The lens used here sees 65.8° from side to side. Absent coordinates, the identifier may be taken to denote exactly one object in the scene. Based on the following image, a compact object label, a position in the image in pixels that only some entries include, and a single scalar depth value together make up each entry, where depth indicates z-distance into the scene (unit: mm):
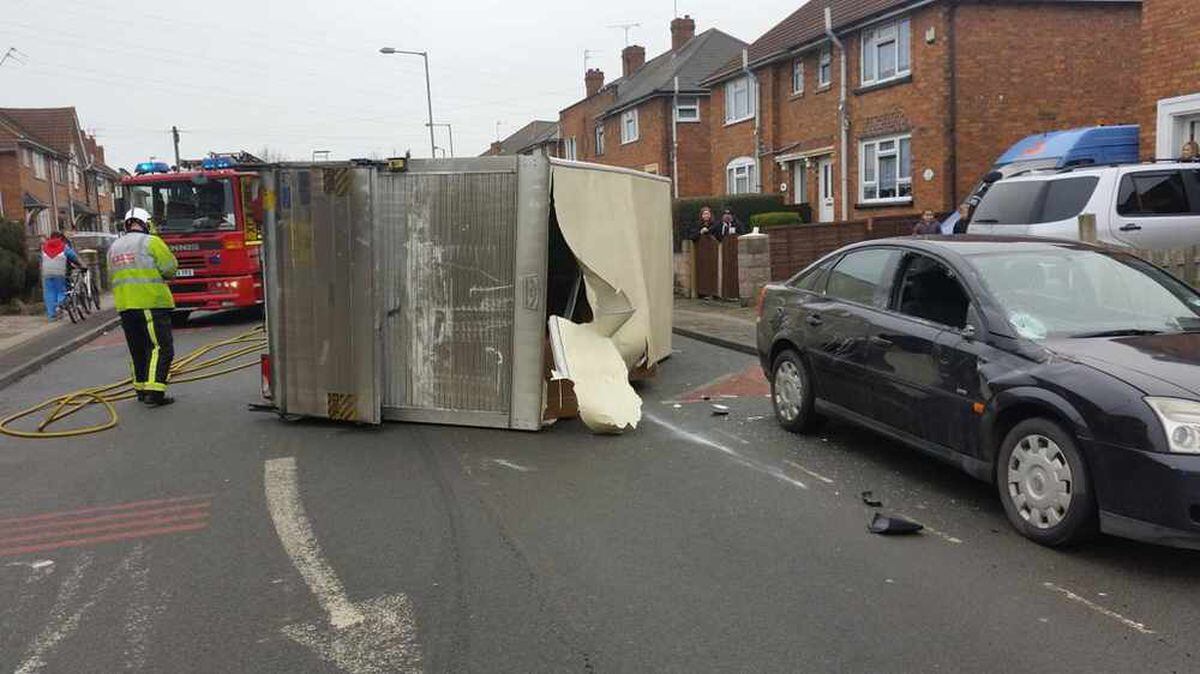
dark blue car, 4152
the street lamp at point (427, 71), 42906
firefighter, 8852
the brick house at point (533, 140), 55312
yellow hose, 8039
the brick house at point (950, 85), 19359
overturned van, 7387
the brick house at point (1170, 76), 12836
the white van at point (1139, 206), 10445
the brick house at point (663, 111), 36406
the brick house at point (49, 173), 45156
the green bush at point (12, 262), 19578
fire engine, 16094
